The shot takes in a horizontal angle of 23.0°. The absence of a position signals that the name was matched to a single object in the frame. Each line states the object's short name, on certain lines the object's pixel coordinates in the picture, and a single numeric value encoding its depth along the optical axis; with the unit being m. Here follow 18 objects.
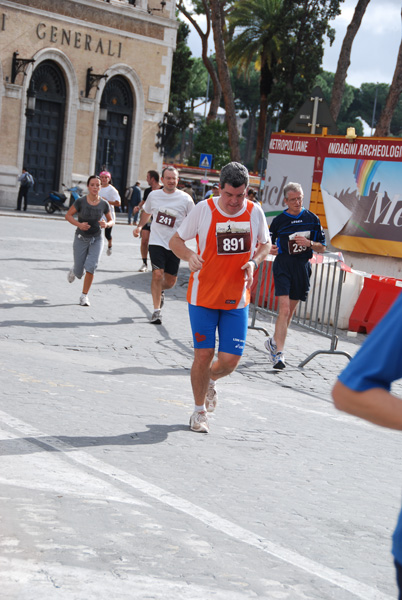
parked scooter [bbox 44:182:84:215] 33.59
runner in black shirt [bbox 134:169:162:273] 15.70
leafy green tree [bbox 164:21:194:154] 51.16
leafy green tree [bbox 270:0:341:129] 47.34
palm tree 50.16
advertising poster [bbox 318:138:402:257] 14.51
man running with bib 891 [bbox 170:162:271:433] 6.75
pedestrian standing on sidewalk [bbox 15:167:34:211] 32.50
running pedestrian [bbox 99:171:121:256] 18.19
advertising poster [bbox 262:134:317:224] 16.23
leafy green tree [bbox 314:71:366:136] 118.00
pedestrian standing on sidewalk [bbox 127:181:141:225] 33.44
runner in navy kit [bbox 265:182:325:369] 10.16
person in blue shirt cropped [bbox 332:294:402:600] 2.01
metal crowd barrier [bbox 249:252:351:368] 10.79
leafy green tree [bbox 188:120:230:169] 53.22
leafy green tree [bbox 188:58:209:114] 86.74
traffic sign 35.84
